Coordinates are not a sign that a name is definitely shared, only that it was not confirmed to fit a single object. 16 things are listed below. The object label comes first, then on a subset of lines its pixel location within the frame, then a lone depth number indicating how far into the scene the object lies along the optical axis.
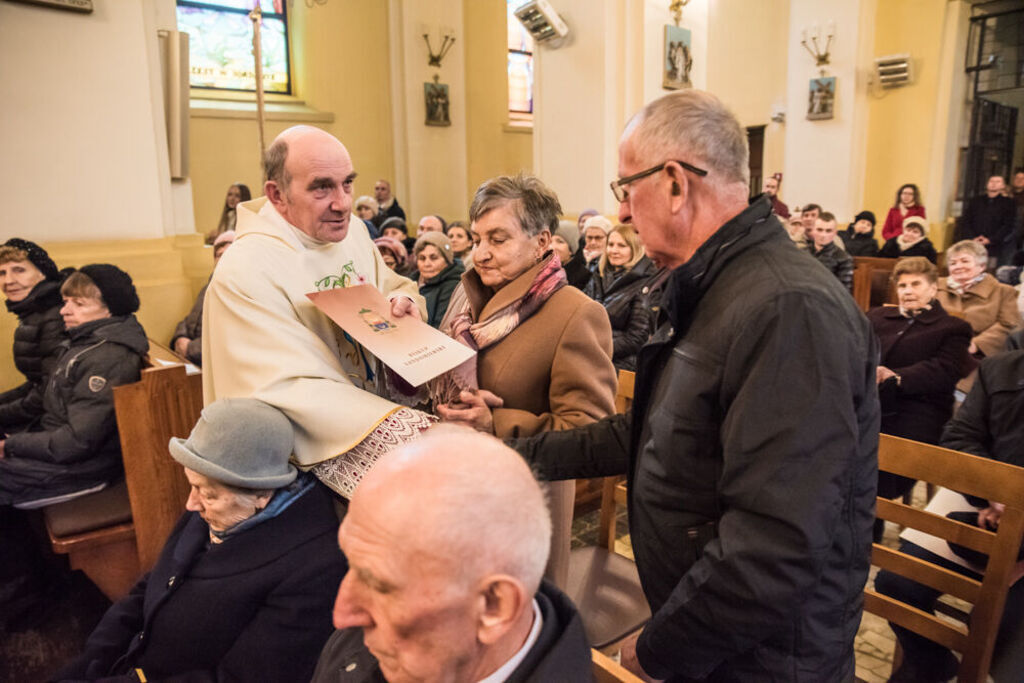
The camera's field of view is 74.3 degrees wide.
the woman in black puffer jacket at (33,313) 3.11
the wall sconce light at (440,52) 9.98
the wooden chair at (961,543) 1.65
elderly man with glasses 1.02
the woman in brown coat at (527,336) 1.83
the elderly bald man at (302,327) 1.67
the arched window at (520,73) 11.85
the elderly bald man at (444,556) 0.88
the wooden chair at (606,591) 1.91
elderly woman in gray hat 1.61
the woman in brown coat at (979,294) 4.20
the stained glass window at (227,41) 9.11
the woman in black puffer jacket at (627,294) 3.57
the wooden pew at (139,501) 2.62
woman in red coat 8.96
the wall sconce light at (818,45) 9.91
